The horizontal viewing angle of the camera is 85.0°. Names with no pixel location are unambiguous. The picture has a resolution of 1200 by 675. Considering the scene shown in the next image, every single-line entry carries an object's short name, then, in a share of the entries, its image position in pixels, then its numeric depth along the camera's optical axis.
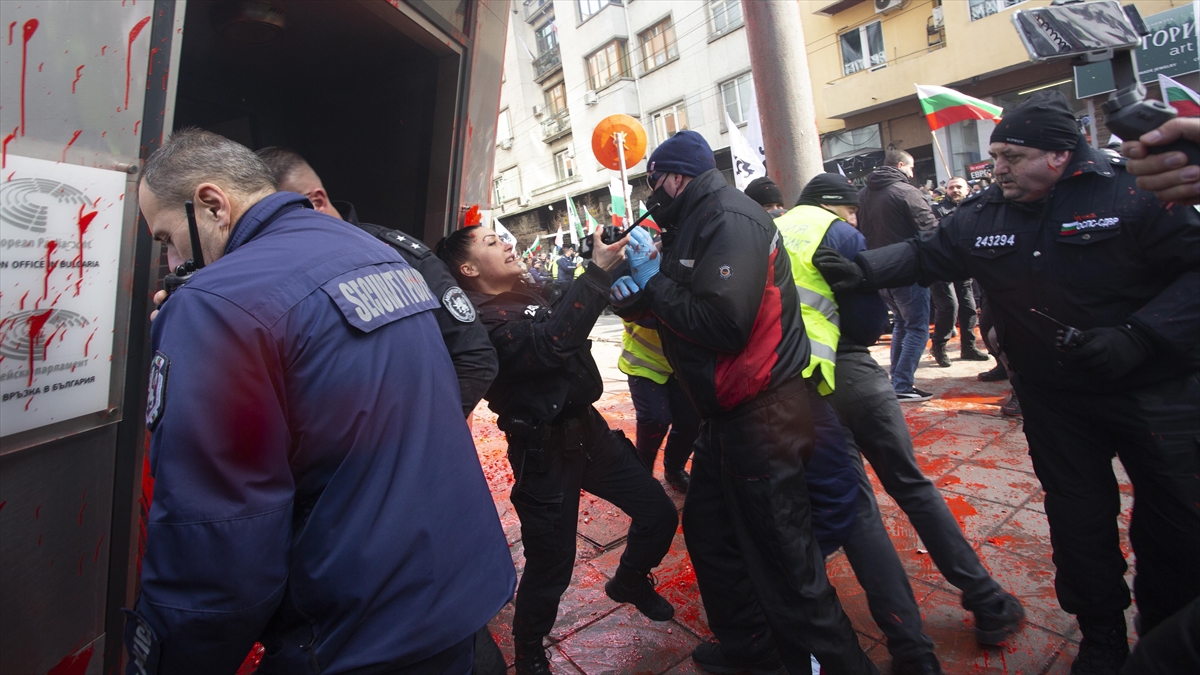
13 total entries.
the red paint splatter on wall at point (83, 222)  1.62
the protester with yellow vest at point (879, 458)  2.37
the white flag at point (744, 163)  5.64
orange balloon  6.71
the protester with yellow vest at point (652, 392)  3.80
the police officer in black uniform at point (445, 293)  2.04
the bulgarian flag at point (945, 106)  7.39
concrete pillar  4.88
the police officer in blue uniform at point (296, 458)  1.12
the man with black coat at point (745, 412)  2.09
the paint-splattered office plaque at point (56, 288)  1.48
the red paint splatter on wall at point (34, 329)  1.53
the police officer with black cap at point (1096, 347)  1.95
